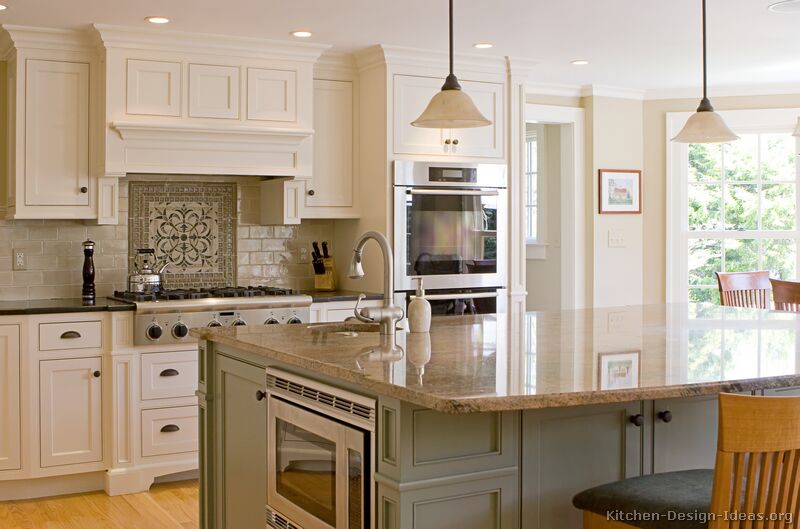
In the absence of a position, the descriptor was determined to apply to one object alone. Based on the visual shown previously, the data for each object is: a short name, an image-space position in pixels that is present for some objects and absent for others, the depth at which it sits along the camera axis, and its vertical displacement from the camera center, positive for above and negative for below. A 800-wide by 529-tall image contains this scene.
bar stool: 1.86 -0.43
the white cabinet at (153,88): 4.72 +0.86
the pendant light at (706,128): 3.63 +0.51
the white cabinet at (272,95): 5.02 +0.88
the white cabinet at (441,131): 5.29 +0.76
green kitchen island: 2.08 -0.40
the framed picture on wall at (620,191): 6.66 +0.49
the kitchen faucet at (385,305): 2.94 -0.15
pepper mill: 4.86 -0.09
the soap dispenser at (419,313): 3.08 -0.18
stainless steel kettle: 5.03 -0.09
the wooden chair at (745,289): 5.23 -0.17
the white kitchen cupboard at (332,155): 5.39 +0.60
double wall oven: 5.29 +0.14
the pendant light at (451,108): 3.06 +0.50
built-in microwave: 2.26 -0.53
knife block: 5.63 -0.13
